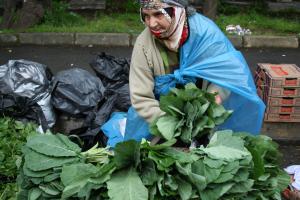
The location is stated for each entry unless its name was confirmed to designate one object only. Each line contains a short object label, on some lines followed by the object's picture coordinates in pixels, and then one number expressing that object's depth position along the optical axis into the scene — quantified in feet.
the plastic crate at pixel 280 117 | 15.49
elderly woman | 9.01
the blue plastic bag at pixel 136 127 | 9.76
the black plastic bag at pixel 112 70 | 15.05
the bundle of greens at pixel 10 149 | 11.07
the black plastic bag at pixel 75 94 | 14.24
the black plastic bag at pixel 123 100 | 14.02
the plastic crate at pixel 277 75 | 14.98
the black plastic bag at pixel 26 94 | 13.96
